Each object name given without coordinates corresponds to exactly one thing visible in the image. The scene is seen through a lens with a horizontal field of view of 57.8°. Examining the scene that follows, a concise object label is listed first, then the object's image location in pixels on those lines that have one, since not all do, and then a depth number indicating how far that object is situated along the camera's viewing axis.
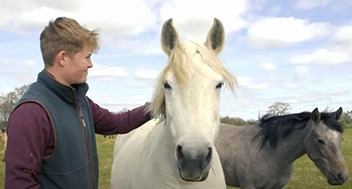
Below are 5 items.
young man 1.68
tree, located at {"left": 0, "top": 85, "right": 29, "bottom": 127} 42.00
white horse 1.93
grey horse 5.12
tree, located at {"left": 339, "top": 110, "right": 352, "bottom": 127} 33.80
